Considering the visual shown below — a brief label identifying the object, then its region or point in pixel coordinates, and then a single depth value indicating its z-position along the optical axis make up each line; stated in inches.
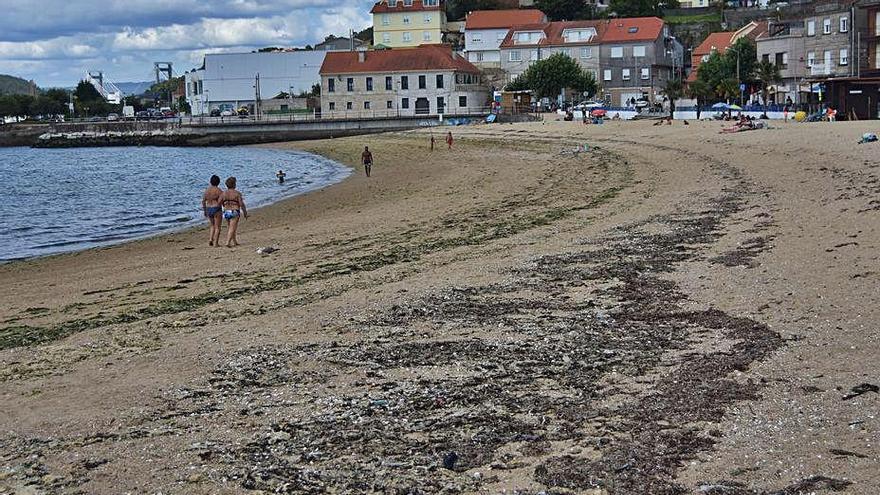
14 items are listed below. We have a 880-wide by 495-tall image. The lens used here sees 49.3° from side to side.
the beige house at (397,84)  3855.8
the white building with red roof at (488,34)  4340.6
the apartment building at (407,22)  4753.9
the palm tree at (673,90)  3484.3
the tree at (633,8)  5000.0
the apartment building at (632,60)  4010.8
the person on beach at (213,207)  820.0
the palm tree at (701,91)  3275.1
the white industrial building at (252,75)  4687.5
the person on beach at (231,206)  814.5
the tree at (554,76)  3695.9
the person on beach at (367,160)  1589.1
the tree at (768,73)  2829.7
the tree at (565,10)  5039.4
